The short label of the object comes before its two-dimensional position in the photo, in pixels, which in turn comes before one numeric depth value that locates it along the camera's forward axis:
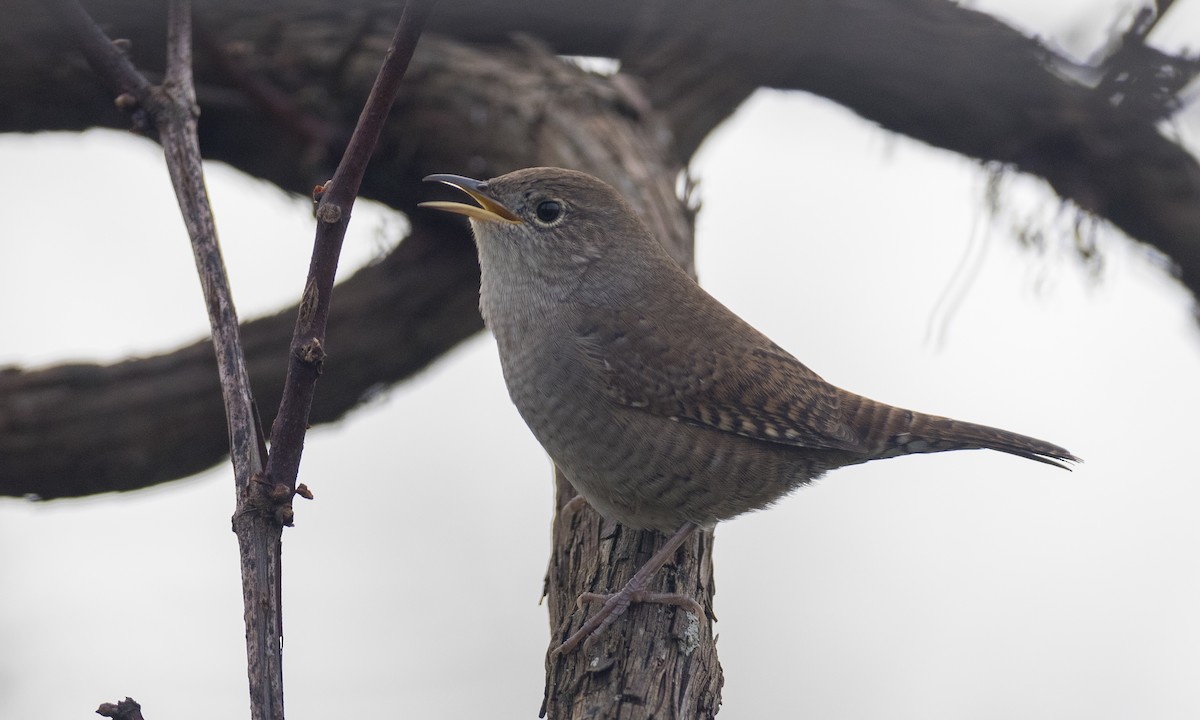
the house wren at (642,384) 3.36
